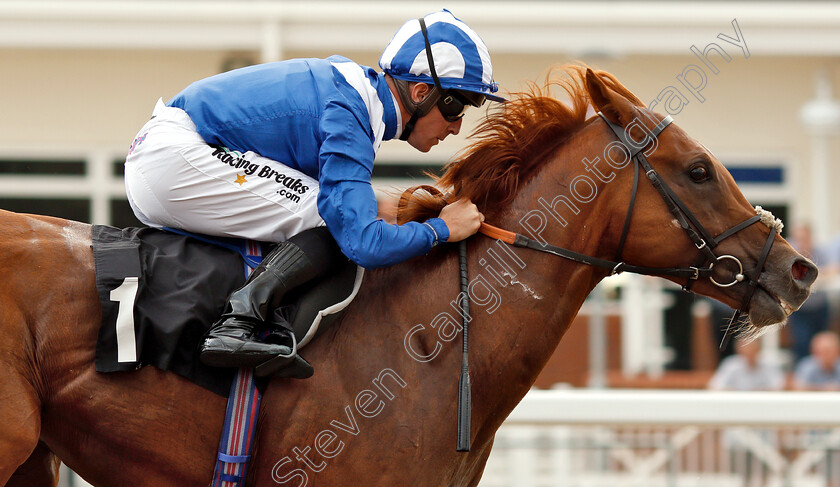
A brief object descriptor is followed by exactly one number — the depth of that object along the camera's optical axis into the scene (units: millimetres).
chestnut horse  5020
